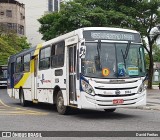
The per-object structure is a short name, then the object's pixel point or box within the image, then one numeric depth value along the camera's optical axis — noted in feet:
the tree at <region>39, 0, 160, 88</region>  108.78
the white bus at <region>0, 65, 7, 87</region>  155.53
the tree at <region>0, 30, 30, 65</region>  189.78
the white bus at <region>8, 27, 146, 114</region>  45.27
